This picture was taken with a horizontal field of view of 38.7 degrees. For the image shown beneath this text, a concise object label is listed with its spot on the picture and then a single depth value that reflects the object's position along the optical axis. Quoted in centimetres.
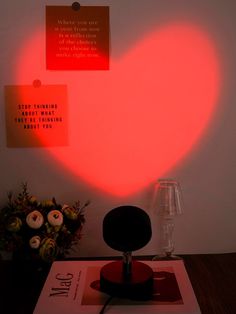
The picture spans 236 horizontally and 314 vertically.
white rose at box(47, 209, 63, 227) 96
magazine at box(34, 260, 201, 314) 73
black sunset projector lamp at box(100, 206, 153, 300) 76
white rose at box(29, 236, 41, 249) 93
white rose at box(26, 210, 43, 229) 95
